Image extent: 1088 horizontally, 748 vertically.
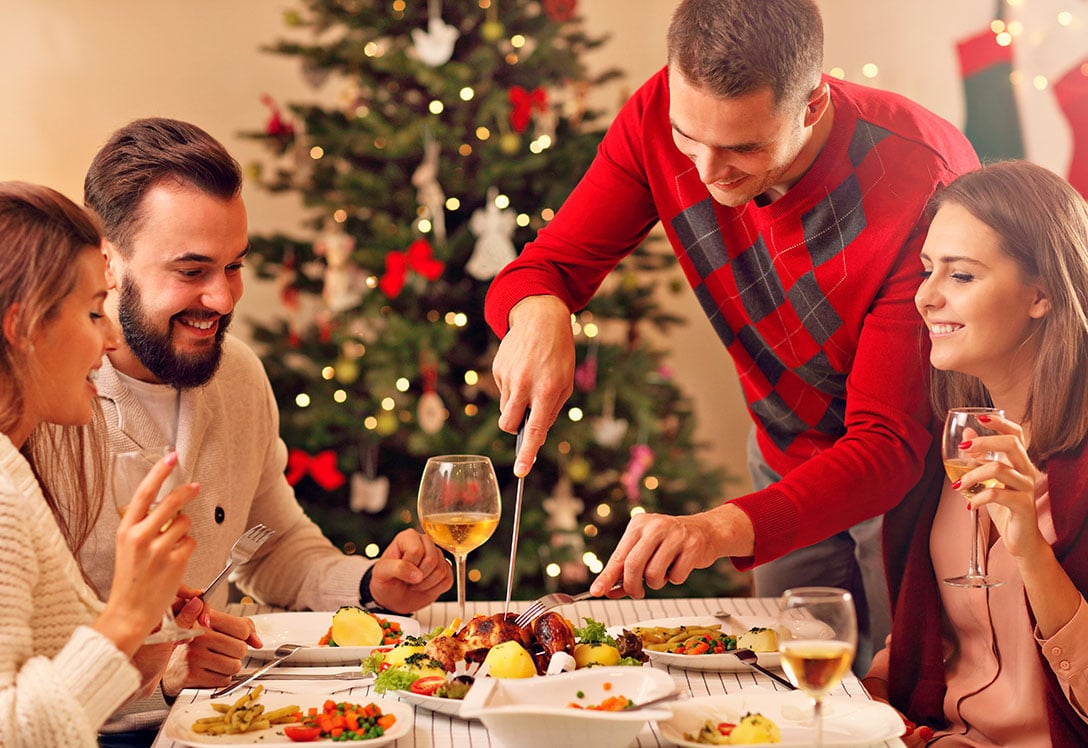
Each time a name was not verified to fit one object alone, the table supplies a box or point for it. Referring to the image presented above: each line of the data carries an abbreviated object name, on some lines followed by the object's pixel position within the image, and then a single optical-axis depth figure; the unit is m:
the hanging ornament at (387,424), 3.76
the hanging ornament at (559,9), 3.92
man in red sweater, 1.80
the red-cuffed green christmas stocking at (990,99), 3.92
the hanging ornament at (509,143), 3.73
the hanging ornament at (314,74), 3.96
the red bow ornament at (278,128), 4.03
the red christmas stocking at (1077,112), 3.71
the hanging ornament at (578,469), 3.85
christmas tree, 3.76
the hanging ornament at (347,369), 3.84
